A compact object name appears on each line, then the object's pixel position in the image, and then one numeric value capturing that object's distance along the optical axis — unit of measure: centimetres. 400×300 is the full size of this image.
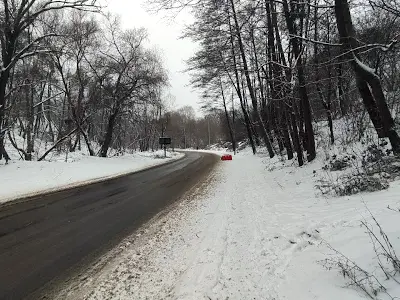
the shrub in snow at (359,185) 611
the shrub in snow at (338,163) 918
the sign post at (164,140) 3383
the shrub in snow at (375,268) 302
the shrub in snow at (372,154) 797
